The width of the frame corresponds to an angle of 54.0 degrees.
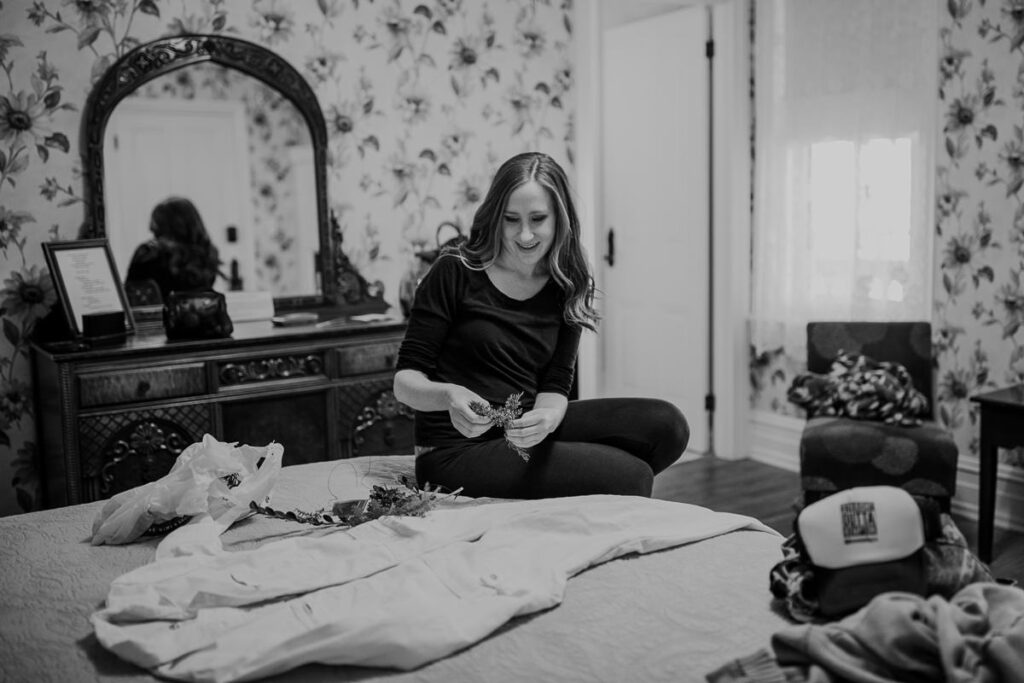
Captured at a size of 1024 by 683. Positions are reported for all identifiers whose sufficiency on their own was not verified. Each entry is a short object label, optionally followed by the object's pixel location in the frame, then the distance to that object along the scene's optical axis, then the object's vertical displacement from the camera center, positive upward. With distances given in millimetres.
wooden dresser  3121 -460
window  3904 +337
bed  1346 -540
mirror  3482 +362
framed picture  3303 -55
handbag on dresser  3316 -179
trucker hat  1417 -434
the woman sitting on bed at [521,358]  2238 -247
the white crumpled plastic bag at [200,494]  1884 -448
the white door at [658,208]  4707 +206
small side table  3264 -665
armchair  3385 -721
